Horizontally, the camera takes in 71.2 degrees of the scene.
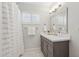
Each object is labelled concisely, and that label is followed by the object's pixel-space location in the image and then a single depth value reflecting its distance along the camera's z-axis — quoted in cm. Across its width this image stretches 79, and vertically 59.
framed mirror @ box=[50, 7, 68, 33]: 164
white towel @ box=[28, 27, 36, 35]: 265
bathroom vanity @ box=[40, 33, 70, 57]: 132
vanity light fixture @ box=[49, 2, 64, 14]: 189
